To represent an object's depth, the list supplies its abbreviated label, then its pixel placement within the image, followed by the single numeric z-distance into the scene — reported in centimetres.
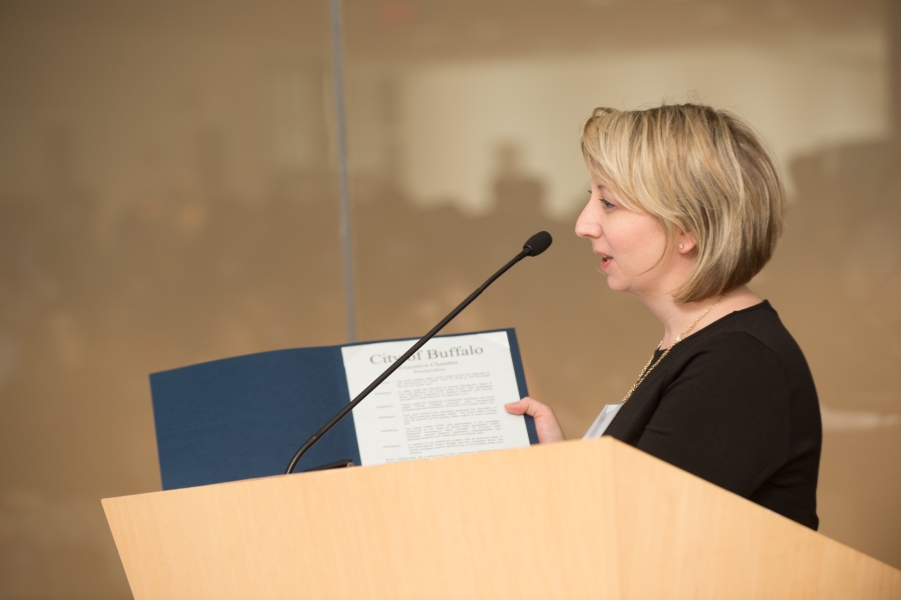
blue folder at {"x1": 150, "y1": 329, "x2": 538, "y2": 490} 318
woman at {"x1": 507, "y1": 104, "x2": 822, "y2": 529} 294
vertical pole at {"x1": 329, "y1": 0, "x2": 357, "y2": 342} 476
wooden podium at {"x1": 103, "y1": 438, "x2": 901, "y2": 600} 255
